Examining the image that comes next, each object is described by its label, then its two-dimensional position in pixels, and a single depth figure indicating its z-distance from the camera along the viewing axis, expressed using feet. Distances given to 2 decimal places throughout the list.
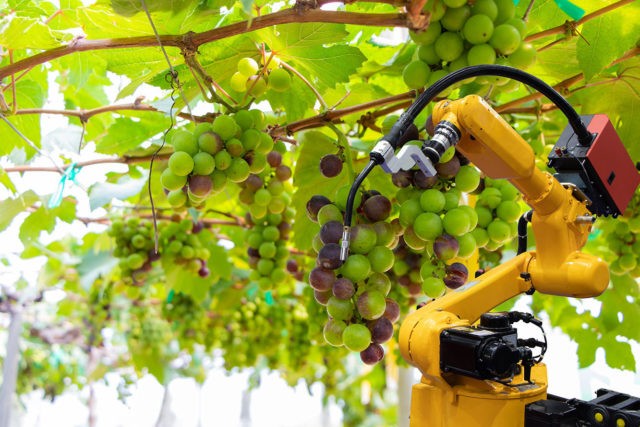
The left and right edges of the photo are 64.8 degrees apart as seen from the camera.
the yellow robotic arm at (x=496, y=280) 1.84
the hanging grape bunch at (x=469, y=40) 1.93
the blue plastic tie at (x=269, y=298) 6.18
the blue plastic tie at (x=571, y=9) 2.16
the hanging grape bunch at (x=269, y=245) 4.25
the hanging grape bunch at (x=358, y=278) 2.15
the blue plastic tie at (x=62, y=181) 3.12
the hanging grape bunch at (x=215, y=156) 2.31
